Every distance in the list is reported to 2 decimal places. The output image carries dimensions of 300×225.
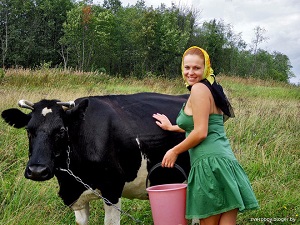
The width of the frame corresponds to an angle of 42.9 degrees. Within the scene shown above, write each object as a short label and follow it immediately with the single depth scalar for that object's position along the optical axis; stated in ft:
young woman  9.35
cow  11.77
